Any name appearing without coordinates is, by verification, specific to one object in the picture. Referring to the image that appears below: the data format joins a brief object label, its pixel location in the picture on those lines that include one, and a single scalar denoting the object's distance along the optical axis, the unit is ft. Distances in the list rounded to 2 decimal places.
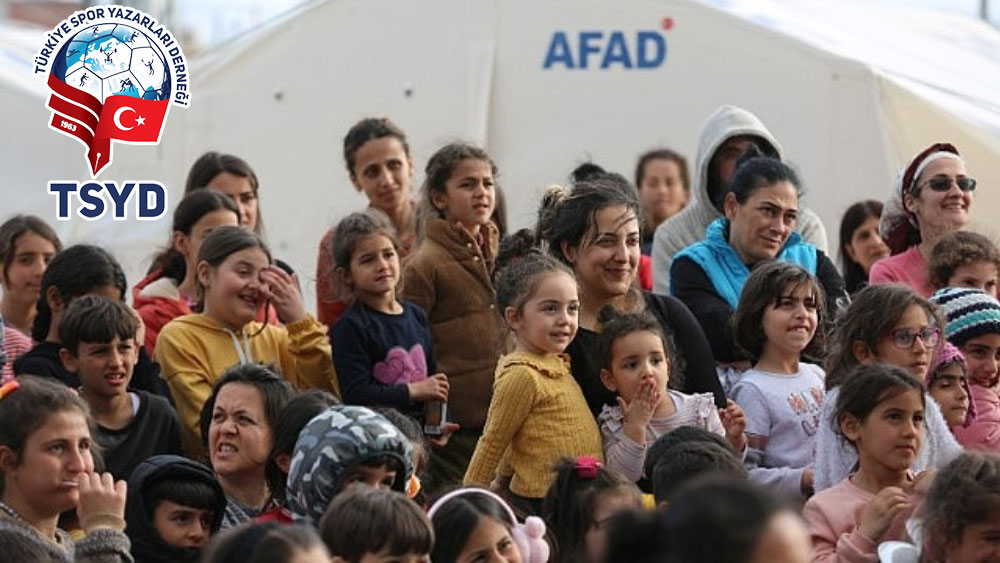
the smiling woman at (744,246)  34.02
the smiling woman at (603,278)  30.63
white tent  50.90
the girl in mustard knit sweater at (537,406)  29.45
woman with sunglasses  36.73
